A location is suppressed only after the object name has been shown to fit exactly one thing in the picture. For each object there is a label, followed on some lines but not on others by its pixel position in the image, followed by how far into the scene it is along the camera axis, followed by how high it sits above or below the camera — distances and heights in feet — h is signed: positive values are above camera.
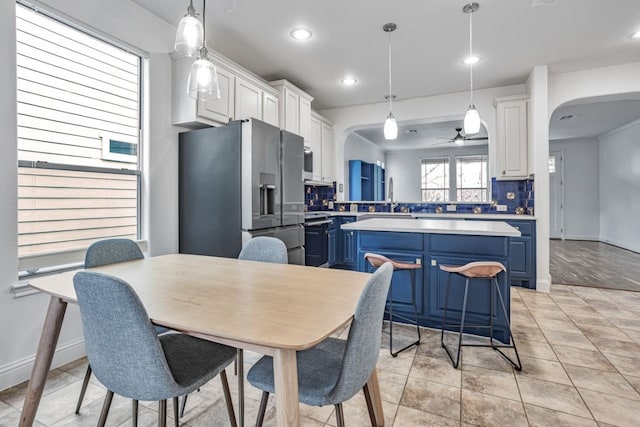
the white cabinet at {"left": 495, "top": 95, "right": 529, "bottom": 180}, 14.01 +3.30
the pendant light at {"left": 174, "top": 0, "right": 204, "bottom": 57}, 5.28 +2.91
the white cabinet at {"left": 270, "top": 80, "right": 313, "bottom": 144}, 13.39 +4.47
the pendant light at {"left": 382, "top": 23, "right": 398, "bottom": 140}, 9.57 +2.55
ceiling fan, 22.15 +5.07
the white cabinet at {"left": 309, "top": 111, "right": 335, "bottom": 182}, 16.46 +3.41
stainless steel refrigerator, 9.30 +0.74
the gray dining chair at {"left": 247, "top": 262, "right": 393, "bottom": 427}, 3.44 -1.83
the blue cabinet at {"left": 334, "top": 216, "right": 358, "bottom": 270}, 16.58 -1.81
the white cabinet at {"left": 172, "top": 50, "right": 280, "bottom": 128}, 9.68 +3.73
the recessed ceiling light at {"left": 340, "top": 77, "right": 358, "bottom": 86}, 14.20 +5.75
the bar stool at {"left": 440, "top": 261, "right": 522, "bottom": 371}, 7.21 -1.39
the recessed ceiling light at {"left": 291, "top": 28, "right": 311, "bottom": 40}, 10.21 +5.66
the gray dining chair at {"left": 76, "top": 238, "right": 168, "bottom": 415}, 5.93 -0.82
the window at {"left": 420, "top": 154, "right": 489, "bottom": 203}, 30.22 +3.15
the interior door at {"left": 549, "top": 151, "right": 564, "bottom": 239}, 27.35 +1.34
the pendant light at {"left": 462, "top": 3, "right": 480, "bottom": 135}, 8.71 +2.51
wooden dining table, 3.01 -1.10
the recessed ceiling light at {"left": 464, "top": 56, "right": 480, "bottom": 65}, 12.05 +5.67
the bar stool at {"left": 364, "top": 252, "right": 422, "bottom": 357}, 7.84 -1.37
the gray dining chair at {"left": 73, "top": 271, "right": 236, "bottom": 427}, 3.24 -1.39
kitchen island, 8.41 -1.19
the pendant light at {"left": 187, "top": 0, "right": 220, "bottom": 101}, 5.69 +2.35
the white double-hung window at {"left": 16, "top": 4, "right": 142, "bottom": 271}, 6.98 +1.75
